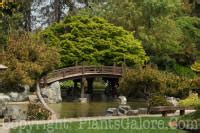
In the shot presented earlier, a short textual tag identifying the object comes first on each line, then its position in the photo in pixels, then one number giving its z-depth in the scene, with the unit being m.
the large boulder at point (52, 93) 39.97
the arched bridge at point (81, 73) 41.81
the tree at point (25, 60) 27.55
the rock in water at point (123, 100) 39.43
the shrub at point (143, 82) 30.64
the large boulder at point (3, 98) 25.56
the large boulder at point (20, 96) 35.81
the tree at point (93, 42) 45.12
